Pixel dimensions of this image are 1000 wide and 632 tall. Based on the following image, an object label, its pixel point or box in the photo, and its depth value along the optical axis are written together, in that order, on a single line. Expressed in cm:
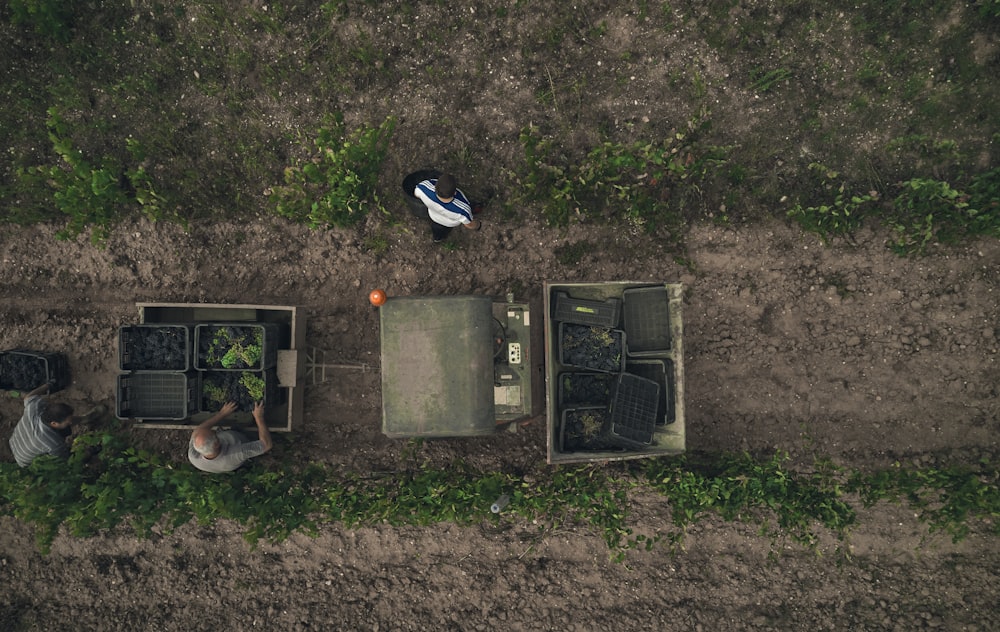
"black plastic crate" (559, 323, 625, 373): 557
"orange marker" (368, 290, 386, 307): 520
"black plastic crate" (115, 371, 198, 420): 548
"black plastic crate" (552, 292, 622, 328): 552
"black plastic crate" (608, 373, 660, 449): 532
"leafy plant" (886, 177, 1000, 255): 571
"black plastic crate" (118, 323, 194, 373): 551
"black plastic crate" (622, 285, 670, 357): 553
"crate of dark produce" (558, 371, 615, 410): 573
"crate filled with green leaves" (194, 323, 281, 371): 552
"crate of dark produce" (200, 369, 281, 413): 559
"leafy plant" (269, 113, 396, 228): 530
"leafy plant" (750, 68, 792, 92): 607
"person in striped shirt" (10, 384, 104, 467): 565
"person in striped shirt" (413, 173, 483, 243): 532
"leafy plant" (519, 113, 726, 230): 583
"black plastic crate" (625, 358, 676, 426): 550
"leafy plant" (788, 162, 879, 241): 594
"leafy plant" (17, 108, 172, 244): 543
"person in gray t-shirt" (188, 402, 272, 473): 516
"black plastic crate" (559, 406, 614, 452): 564
